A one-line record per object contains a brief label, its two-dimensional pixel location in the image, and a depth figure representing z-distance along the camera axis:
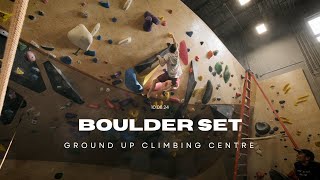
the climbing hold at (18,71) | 1.95
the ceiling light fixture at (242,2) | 5.67
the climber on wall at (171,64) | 2.54
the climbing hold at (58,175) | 2.81
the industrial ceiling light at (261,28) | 6.17
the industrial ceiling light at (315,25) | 5.19
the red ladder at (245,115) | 4.31
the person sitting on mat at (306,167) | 3.36
